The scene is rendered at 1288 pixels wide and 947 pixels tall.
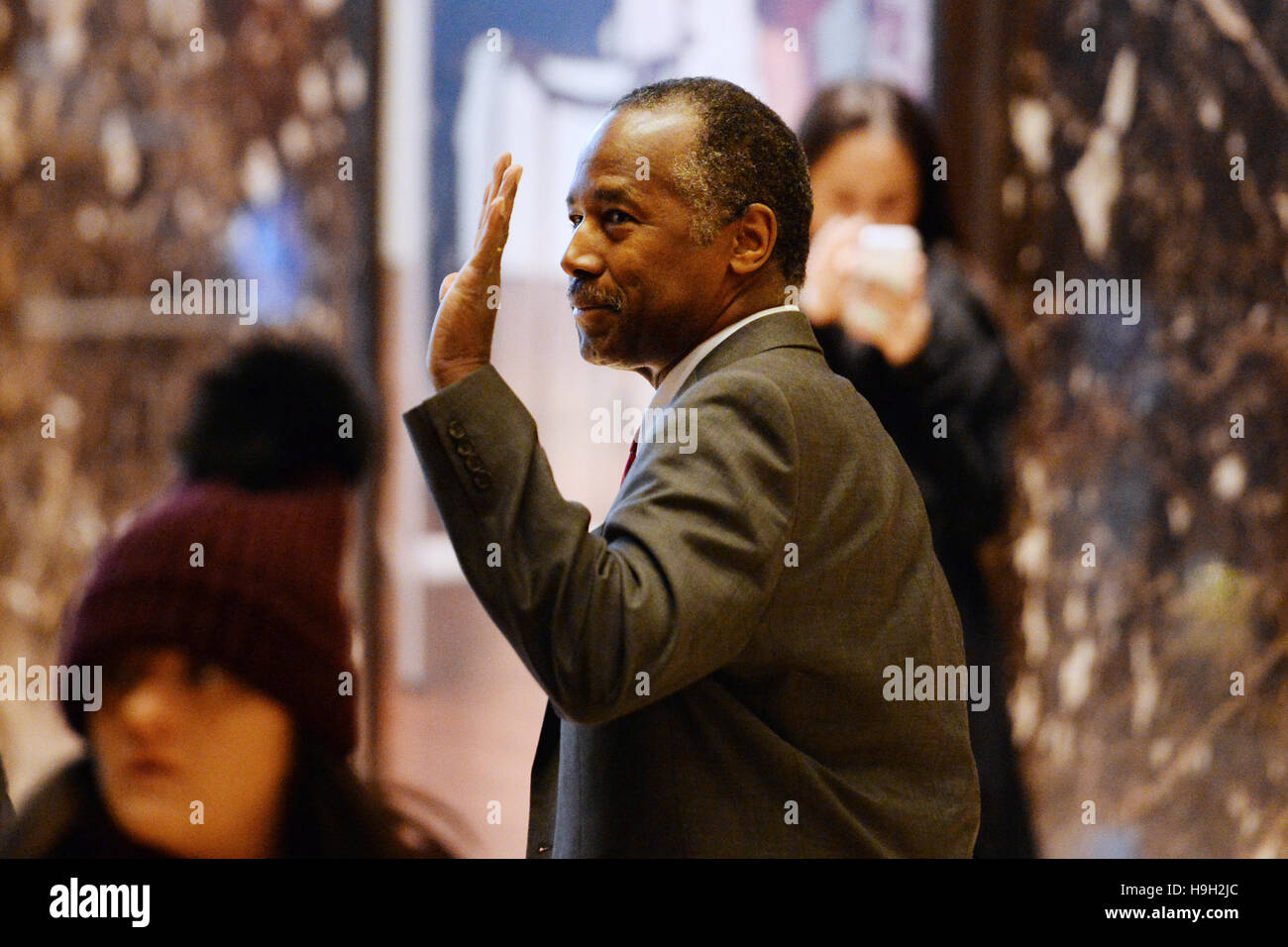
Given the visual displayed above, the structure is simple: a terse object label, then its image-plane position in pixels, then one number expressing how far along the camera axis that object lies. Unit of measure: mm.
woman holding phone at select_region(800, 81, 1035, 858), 7223
